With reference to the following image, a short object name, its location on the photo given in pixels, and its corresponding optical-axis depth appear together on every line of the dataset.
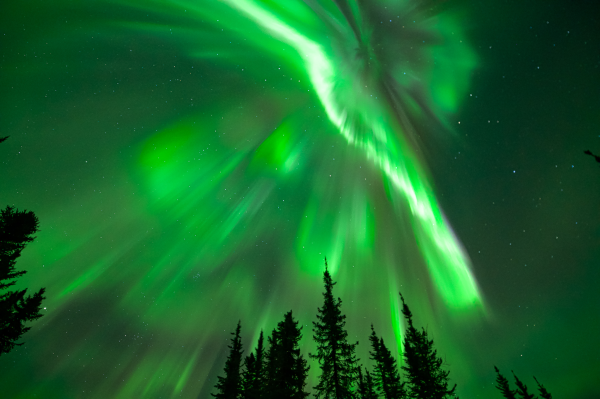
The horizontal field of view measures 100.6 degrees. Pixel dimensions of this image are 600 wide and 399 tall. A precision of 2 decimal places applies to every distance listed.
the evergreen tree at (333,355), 15.82
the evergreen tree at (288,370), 15.93
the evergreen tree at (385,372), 23.30
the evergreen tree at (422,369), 19.55
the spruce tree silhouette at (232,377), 21.92
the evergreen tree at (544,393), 28.91
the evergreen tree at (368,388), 21.72
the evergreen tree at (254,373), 19.85
